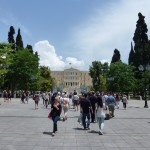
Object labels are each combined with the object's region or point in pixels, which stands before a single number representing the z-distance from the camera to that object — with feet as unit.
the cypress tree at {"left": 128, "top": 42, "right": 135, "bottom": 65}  149.00
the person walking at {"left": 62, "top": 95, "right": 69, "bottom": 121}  32.18
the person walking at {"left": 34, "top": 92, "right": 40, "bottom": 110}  50.46
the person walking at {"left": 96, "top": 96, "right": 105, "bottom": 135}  22.75
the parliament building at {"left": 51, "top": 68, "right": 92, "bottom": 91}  303.60
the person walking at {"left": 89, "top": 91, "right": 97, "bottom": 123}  29.91
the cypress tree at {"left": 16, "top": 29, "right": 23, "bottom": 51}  138.74
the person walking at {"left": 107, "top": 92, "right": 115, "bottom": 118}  35.01
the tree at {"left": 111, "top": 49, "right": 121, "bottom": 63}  176.26
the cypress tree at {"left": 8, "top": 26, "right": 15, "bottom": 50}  139.05
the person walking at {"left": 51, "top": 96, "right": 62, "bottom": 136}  22.11
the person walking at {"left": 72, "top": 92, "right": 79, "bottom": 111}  48.35
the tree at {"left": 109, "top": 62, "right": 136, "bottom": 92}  135.01
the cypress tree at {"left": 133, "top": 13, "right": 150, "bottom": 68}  138.26
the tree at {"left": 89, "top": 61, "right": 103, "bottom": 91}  168.20
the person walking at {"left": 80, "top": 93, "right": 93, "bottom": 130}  25.45
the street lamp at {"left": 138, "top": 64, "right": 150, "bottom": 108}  66.44
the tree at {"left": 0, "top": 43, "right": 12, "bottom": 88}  74.65
